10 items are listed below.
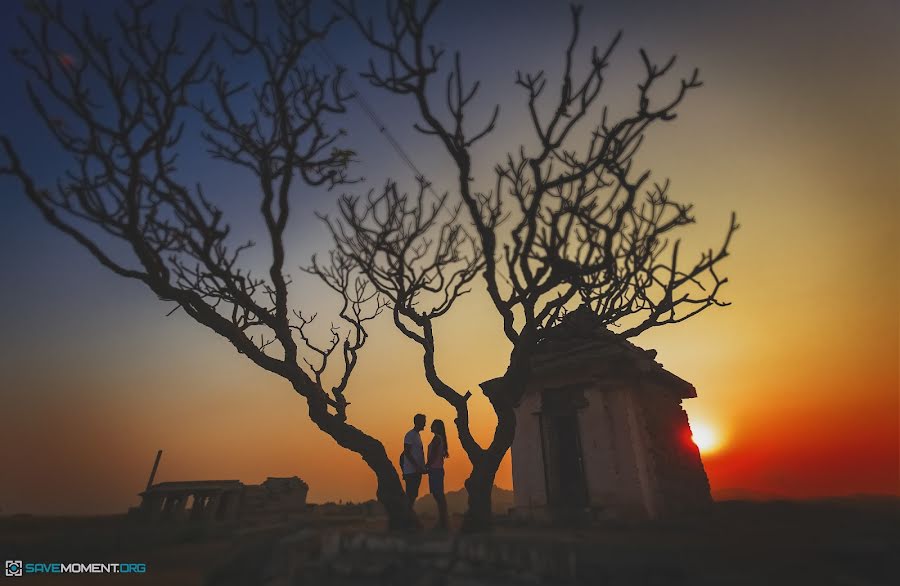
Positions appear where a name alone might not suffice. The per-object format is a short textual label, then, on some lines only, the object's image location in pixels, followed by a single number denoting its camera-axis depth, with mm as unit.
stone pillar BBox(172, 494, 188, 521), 17219
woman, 8875
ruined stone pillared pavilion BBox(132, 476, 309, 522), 16953
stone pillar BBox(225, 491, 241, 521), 17016
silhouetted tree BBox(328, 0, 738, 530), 7281
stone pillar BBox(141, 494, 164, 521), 16953
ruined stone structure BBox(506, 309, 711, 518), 10781
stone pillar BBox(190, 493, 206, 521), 17172
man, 8984
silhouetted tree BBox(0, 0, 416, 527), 7484
